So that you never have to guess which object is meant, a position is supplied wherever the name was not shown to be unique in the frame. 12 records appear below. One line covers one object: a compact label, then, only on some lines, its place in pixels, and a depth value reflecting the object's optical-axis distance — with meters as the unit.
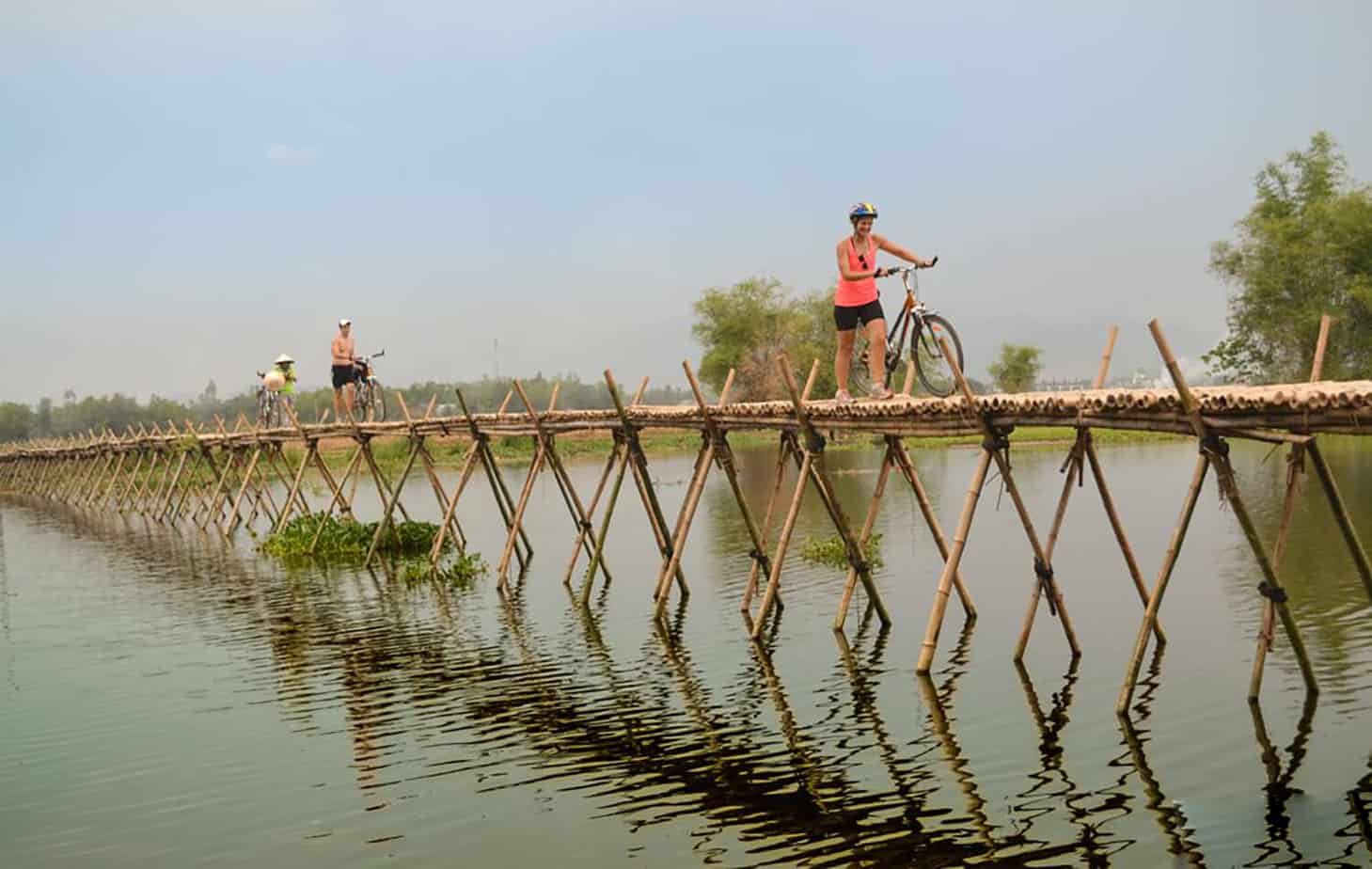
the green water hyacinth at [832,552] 18.89
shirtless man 23.27
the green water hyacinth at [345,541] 23.34
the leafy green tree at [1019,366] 53.72
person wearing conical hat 26.97
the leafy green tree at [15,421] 104.42
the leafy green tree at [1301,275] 46.44
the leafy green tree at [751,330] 74.31
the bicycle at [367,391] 24.00
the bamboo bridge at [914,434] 8.23
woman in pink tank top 12.14
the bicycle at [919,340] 12.64
